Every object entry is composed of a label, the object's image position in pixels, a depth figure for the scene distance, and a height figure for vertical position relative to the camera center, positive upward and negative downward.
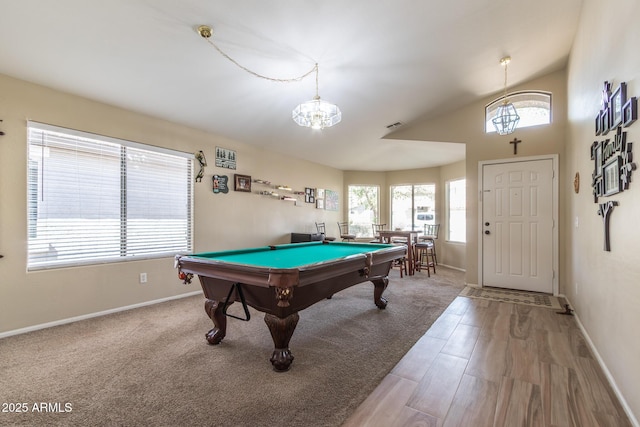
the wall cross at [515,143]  4.42 +1.12
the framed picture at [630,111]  1.64 +0.61
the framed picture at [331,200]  6.99 +0.40
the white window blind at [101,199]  2.94 +0.20
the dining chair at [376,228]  7.32 -0.32
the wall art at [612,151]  1.74 +0.45
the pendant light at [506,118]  3.70 +1.26
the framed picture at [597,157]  2.36 +0.51
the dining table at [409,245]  5.48 -0.58
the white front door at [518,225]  4.25 -0.15
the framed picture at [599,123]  2.31 +0.76
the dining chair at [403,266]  5.37 -1.01
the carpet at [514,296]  3.79 -1.15
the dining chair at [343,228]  7.49 -0.32
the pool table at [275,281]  1.93 -0.49
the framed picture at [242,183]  4.72 +0.55
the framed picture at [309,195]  6.34 +0.46
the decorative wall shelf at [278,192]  5.23 +0.47
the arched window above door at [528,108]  4.38 +1.70
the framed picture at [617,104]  1.79 +0.73
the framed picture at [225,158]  4.50 +0.92
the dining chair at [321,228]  6.59 -0.29
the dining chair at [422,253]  5.53 -0.82
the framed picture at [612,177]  1.89 +0.27
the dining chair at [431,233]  6.28 -0.42
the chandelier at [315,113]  2.99 +1.09
